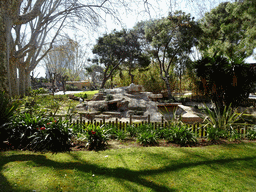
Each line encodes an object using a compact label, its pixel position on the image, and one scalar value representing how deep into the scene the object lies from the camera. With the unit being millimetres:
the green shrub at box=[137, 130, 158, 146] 4737
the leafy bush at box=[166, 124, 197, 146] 4773
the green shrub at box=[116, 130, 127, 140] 5142
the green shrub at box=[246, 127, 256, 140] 5492
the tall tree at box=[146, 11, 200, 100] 16234
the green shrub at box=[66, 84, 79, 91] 38569
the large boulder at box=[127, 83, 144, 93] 15719
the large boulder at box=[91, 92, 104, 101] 15521
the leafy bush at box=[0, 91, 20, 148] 4258
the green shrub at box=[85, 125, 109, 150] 4309
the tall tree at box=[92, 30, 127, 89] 21000
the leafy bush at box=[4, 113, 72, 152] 4070
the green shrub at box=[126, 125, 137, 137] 5564
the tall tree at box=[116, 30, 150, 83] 21141
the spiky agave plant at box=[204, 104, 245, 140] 5473
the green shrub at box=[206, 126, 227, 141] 5094
